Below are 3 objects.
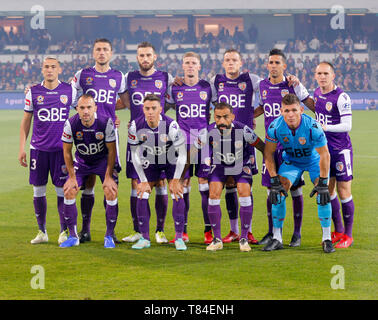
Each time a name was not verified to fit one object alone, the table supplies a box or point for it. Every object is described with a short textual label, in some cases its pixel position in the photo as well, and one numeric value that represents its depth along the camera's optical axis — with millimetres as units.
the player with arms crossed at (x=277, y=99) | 15127
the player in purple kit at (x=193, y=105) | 15898
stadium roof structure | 80125
